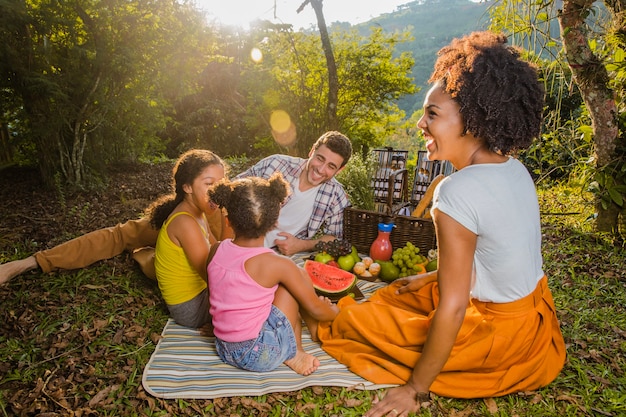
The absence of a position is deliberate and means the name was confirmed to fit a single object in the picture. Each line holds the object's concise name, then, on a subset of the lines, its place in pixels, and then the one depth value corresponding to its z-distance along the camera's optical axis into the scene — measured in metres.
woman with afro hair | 1.81
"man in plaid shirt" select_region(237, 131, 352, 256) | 4.11
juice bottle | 3.96
